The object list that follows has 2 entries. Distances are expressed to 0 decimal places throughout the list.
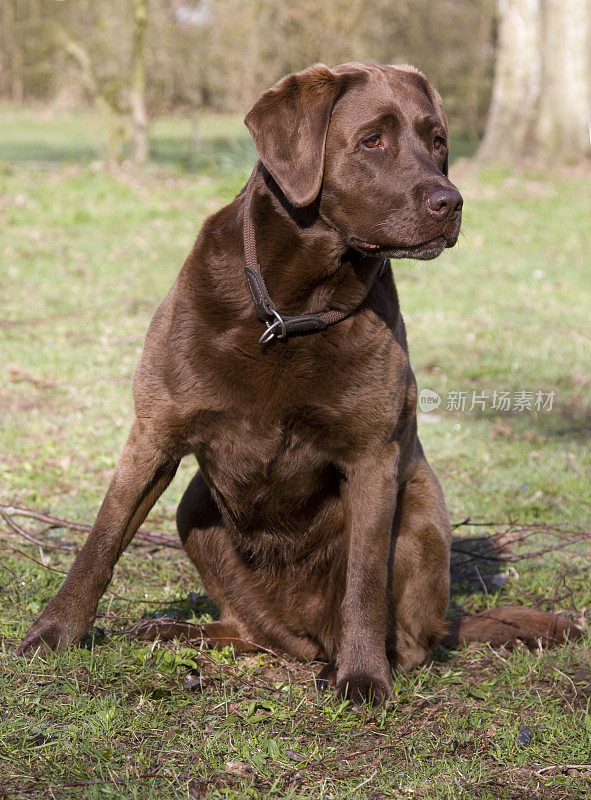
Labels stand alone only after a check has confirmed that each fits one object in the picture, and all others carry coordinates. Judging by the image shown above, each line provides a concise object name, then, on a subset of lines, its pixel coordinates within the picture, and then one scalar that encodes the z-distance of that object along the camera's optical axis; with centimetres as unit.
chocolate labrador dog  282
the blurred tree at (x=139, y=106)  1284
